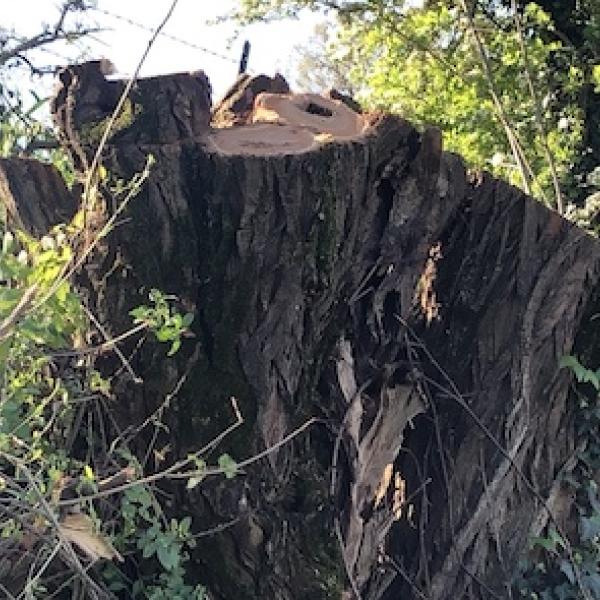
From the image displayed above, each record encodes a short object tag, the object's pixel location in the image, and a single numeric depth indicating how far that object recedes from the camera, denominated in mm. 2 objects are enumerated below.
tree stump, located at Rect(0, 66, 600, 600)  2494
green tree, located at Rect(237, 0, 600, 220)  5887
